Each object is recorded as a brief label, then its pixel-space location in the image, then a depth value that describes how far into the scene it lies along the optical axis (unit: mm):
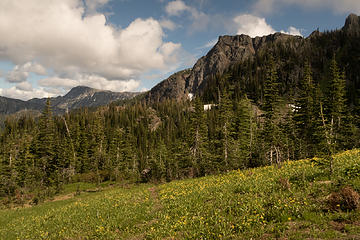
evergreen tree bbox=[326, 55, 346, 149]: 37975
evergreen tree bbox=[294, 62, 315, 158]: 37531
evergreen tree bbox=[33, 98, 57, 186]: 53972
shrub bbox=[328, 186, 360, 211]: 6930
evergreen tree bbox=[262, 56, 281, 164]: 27750
